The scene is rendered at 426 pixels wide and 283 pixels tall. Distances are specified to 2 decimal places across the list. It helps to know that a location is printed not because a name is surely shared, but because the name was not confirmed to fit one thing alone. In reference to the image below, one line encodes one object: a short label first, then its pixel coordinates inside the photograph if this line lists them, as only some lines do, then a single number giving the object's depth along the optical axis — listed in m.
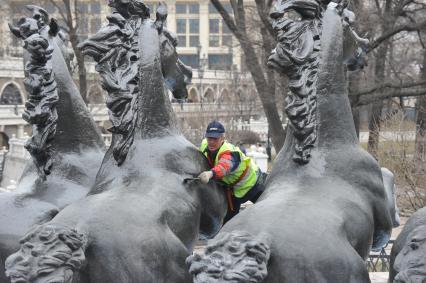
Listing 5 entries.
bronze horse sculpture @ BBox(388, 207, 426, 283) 6.37
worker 10.44
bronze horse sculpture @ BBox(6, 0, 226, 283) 7.31
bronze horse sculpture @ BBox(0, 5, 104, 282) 10.02
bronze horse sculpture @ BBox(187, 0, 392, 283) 6.67
